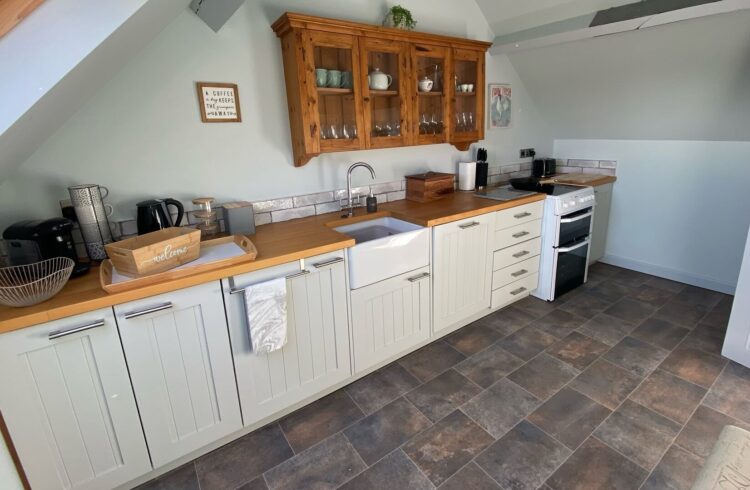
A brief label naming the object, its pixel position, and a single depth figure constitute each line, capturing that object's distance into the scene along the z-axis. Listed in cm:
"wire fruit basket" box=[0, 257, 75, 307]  126
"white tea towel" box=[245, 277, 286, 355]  165
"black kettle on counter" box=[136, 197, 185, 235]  180
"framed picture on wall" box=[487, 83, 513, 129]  337
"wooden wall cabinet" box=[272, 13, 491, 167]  209
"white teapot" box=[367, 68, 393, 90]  237
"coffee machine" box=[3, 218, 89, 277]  147
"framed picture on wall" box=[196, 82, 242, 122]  203
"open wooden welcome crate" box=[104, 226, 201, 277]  145
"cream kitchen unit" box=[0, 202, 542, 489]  134
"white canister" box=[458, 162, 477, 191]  311
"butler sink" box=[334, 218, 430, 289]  200
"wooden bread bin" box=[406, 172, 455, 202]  278
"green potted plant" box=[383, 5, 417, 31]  241
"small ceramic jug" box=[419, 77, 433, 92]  262
